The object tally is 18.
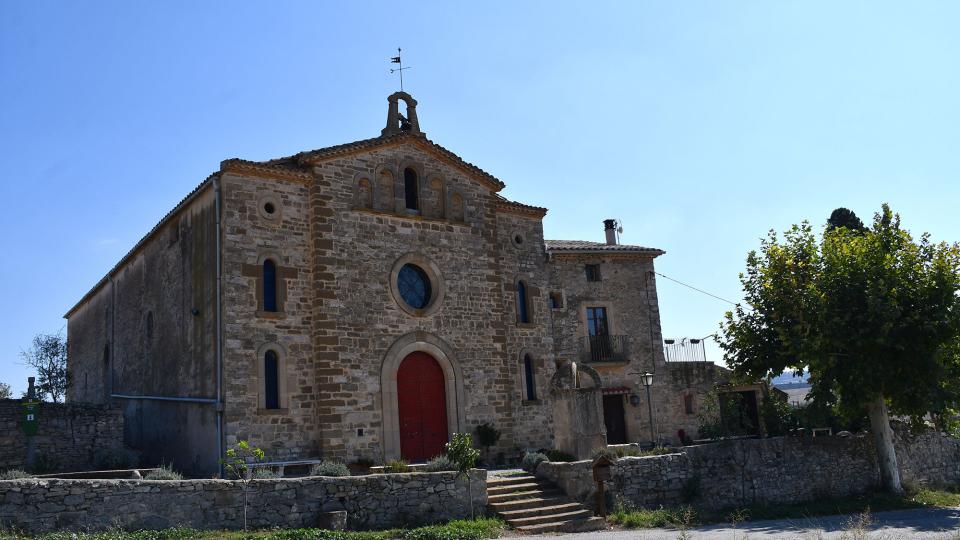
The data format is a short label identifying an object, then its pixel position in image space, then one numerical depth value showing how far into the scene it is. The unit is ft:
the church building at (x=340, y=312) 58.23
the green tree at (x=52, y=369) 97.60
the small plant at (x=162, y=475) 44.39
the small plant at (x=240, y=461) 44.62
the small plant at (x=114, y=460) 57.77
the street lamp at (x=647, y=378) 71.41
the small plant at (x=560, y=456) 56.95
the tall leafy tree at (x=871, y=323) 58.39
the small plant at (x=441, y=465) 50.57
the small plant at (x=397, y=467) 51.93
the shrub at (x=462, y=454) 49.83
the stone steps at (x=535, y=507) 48.29
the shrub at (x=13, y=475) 41.24
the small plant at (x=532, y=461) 56.59
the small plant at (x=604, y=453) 51.83
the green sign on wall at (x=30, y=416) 55.21
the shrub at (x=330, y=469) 50.67
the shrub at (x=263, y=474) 47.26
